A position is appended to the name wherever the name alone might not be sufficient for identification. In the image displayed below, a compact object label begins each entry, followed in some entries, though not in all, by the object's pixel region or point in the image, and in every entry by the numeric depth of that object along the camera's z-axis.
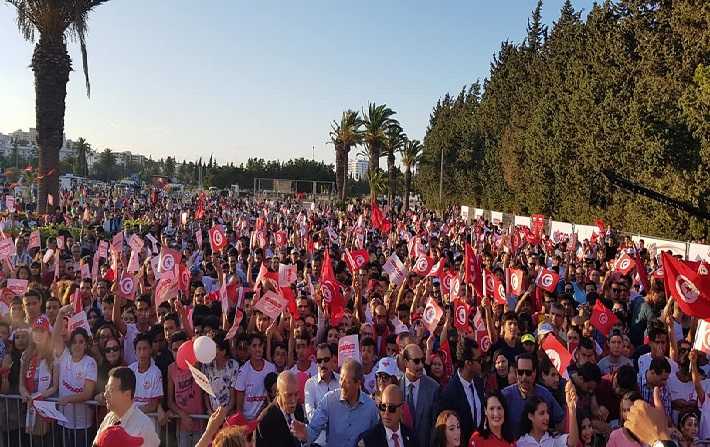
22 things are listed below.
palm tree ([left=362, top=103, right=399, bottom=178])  62.50
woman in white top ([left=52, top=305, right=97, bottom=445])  6.30
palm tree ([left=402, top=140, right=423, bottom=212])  76.64
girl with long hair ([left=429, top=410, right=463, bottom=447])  4.68
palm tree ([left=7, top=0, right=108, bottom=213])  23.05
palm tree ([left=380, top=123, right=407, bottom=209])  64.94
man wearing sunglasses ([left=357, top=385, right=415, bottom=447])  4.65
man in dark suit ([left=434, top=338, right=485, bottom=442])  5.52
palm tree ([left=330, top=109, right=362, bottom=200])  61.75
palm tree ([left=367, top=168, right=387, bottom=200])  60.45
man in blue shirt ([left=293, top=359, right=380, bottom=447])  4.91
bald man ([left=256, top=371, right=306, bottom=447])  4.40
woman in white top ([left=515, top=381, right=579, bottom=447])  4.98
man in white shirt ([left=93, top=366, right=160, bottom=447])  4.11
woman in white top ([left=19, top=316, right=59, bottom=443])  6.44
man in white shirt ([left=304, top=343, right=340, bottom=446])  5.53
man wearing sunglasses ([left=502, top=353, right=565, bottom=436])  5.47
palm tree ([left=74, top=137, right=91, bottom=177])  119.43
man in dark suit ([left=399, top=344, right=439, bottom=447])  5.57
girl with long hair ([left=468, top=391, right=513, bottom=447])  4.85
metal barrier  6.25
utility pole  59.53
